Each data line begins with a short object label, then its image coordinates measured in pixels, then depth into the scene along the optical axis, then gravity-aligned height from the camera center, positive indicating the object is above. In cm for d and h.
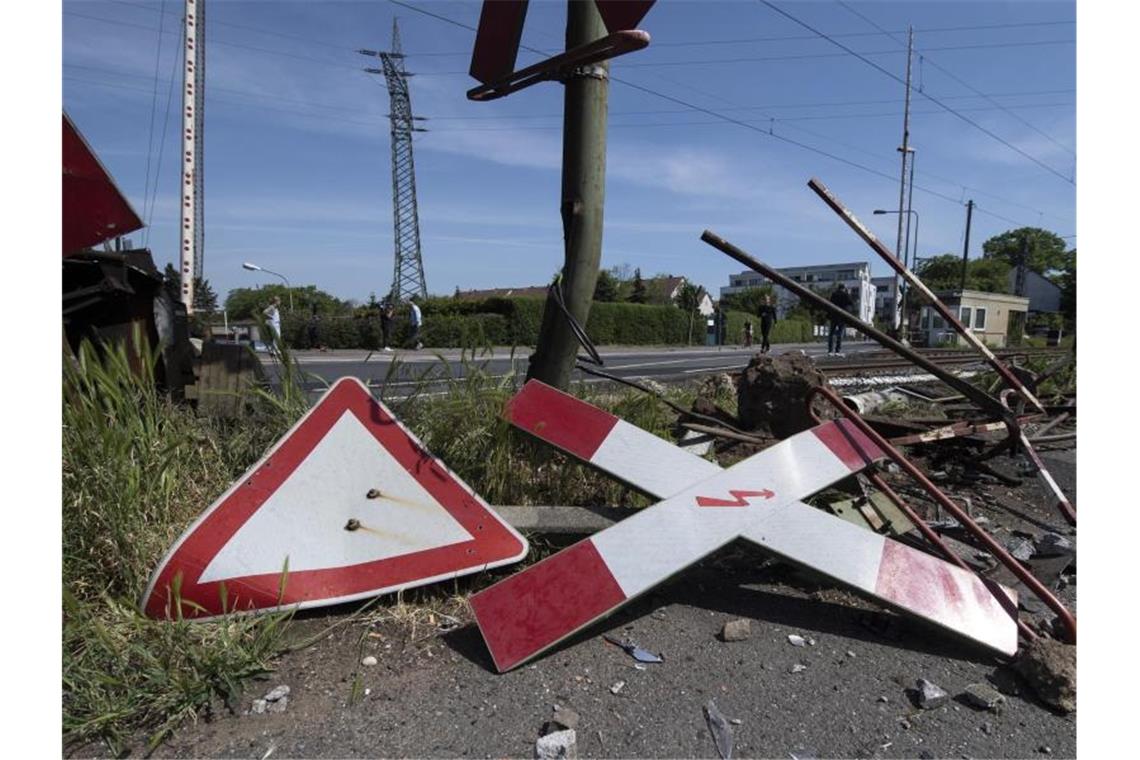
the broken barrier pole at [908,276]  336 +43
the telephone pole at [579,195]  337 +79
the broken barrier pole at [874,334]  308 +10
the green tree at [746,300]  8512 +678
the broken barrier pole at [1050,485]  314 -60
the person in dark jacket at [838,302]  1567 +129
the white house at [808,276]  9092 +1362
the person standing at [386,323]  2316 +70
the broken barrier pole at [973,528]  225 -64
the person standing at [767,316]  1941 +111
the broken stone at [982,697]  193 -99
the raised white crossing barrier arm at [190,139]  1177 +368
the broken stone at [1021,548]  319 -94
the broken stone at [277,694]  191 -102
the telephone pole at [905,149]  3356 +1113
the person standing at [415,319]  1893 +70
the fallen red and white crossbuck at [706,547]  220 -69
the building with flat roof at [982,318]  3619 +240
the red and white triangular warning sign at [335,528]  212 -64
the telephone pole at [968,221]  4820 +1029
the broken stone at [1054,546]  322 -92
